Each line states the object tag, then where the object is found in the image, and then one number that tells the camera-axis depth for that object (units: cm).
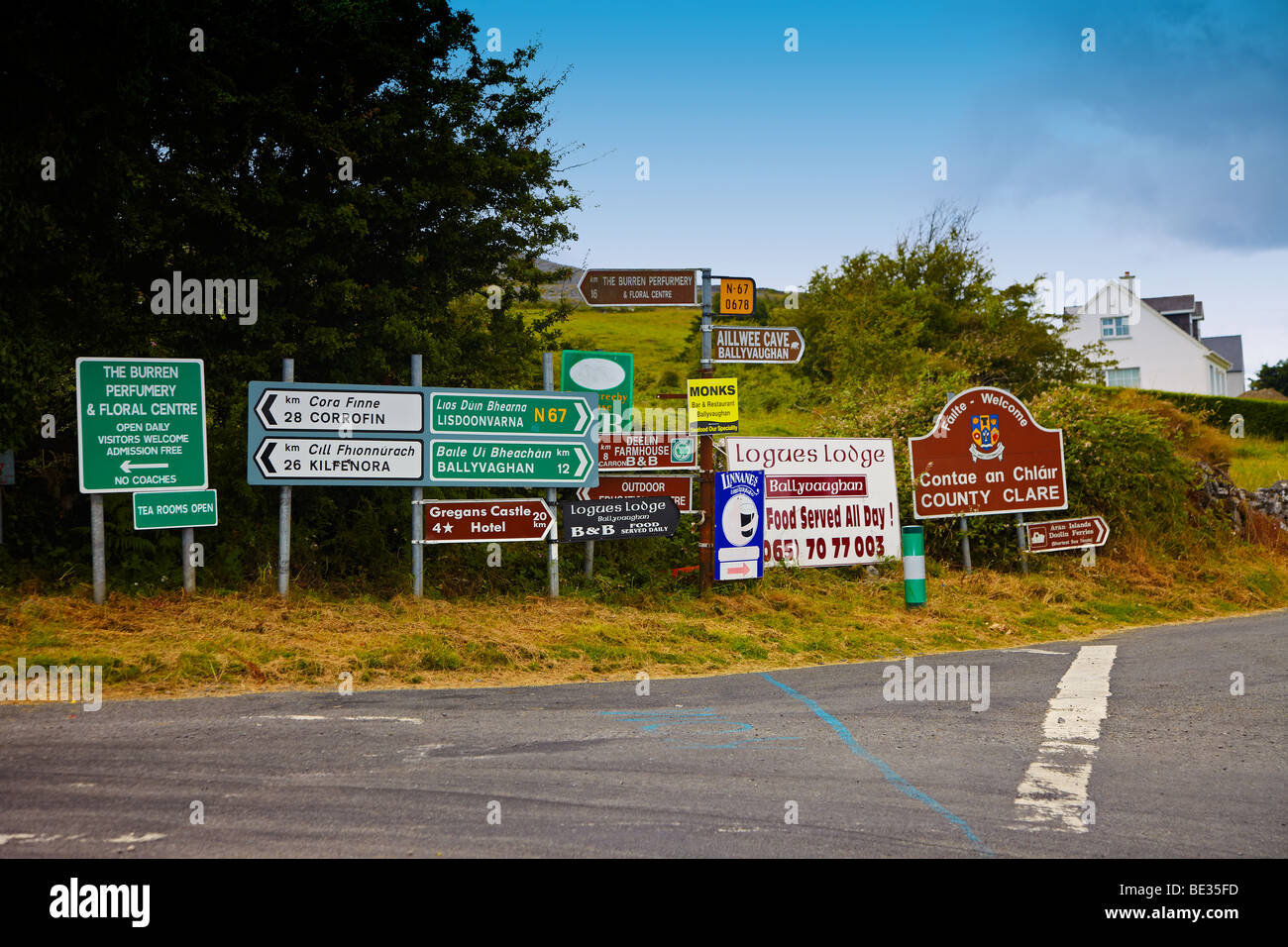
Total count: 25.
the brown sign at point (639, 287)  1123
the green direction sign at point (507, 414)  1122
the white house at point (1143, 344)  4925
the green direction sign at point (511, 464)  1125
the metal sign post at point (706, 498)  1168
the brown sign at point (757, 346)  1172
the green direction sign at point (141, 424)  990
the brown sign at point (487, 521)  1113
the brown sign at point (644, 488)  1239
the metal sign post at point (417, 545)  1091
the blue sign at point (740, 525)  1210
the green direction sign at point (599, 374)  1199
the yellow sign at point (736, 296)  1190
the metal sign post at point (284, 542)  1043
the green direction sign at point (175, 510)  1002
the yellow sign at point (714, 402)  1113
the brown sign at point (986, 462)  1436
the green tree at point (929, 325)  2761
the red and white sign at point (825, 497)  1313
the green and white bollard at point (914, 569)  1230
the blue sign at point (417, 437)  1052
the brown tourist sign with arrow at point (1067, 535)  1478
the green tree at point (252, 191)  955
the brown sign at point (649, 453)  1286
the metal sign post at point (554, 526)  1150
